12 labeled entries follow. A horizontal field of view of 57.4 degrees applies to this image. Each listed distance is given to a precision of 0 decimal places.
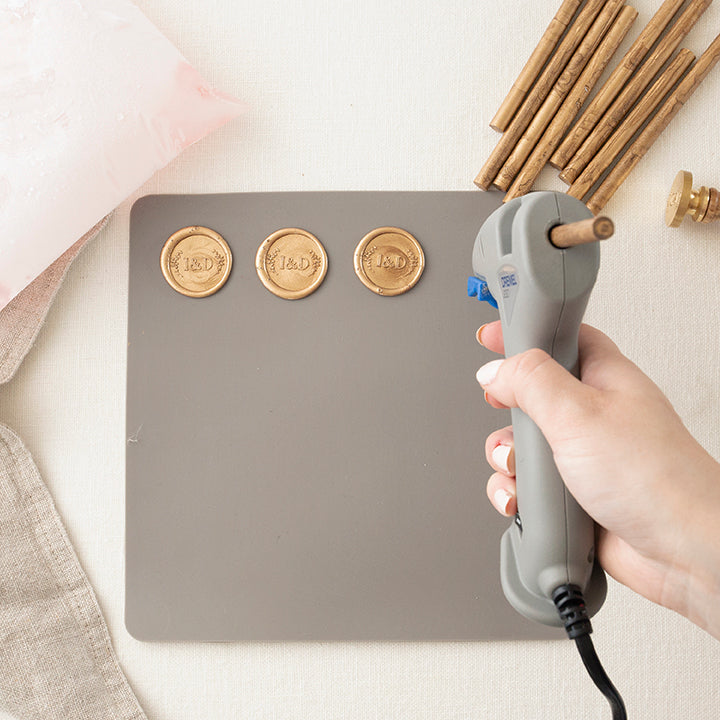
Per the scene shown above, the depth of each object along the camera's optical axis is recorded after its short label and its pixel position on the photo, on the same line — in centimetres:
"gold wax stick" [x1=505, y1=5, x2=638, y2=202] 74
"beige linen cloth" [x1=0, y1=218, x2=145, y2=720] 74
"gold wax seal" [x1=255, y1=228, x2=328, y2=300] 75
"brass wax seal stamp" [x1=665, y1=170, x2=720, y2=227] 72
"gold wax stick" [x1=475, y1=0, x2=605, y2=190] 74
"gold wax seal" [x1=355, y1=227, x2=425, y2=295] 75
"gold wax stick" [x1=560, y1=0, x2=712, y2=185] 74
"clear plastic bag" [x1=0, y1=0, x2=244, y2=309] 68
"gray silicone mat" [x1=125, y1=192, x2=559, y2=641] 74
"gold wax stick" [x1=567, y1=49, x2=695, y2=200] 74
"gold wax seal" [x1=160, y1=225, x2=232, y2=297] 75
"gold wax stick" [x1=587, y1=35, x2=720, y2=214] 74
